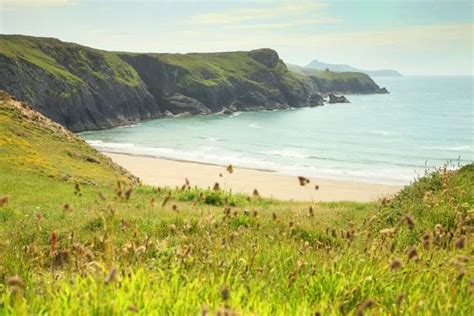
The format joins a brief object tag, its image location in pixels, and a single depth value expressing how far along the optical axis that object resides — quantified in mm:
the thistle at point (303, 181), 5259
